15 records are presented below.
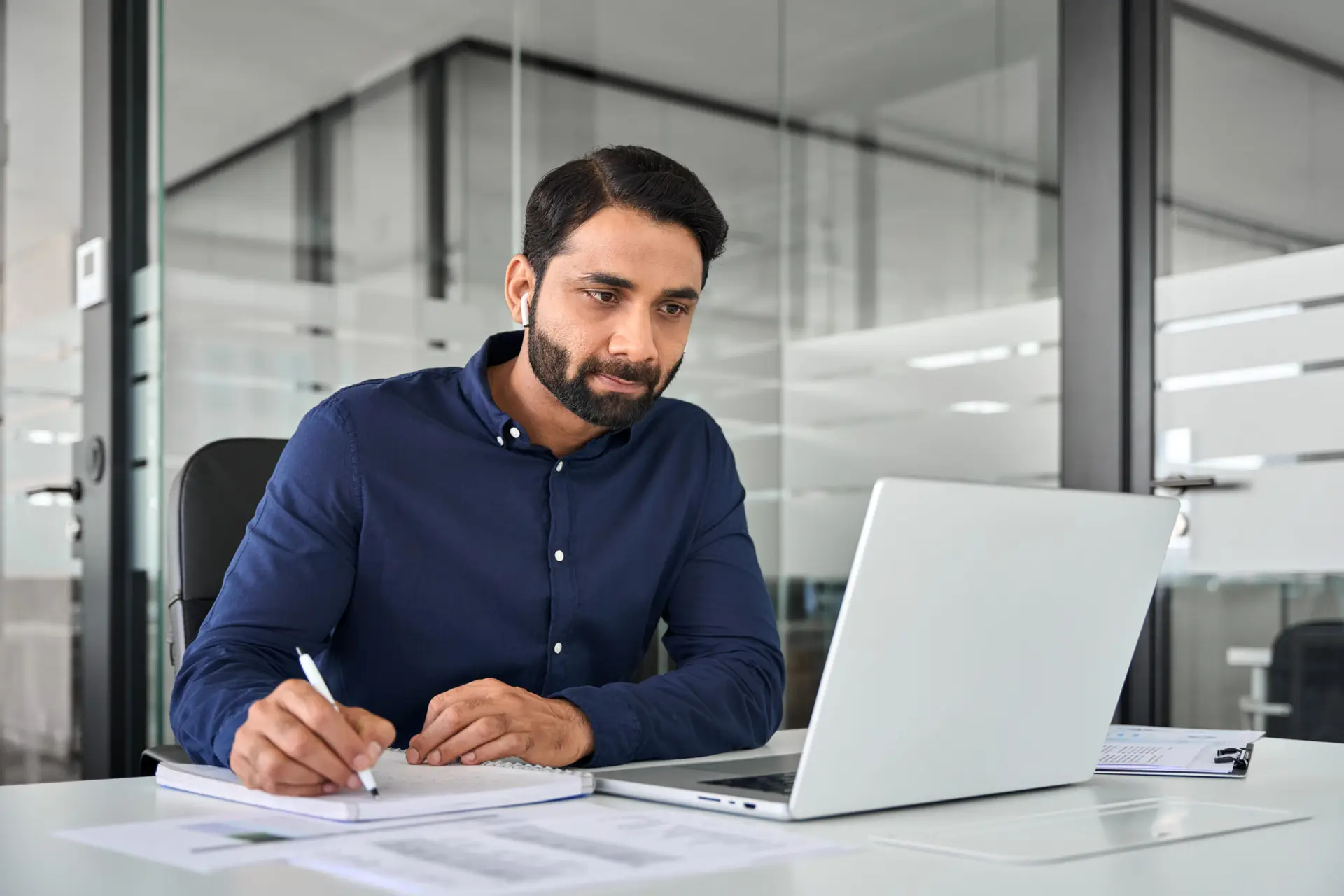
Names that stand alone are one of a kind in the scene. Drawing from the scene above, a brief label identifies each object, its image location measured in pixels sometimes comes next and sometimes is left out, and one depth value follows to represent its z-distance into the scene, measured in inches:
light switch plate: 130.3
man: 59.1
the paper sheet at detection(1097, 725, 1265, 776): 49.3
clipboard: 48.4
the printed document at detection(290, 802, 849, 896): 30.0
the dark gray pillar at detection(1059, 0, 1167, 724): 96.1
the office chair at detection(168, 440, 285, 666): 66.4
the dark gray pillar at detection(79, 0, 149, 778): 128.5
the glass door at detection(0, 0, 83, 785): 141.5
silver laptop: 35.7
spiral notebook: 37.5
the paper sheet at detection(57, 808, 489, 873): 32.6
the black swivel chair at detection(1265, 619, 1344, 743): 90.7
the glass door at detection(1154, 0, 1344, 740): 91.1
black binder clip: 49.2
